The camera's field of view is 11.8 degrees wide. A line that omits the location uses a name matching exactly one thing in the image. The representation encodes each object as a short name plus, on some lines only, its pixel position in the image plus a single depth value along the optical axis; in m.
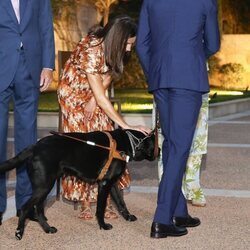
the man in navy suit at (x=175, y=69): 7.97
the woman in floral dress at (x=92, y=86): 9.03
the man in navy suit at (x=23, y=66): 8.66
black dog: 8.26
